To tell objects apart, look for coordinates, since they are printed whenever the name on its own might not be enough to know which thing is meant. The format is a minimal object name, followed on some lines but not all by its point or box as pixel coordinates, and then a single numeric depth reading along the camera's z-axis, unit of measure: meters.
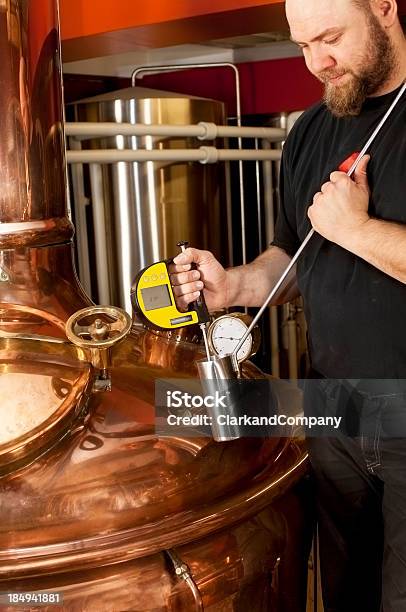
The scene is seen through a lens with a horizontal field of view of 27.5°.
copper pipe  1.40
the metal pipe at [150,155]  2.24
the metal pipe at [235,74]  2.88
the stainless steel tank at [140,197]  2.40
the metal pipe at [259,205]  3.12
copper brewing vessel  1.21
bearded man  1.31
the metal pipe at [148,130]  2.26
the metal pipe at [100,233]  2.39
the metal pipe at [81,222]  2.48
